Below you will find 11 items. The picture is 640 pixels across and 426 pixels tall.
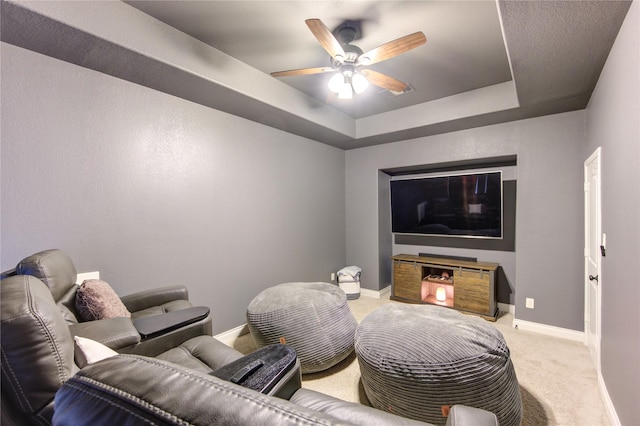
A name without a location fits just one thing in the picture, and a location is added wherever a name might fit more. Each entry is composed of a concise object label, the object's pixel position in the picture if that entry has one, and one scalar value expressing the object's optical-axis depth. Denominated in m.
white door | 2.21
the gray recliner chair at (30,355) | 0.72
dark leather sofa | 0.43
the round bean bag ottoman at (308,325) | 2.24
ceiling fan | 1.80
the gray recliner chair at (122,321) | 1.45
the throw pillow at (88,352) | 1.07
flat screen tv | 3.64
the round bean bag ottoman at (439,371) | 1.55
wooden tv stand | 3.50
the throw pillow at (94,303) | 1.74
